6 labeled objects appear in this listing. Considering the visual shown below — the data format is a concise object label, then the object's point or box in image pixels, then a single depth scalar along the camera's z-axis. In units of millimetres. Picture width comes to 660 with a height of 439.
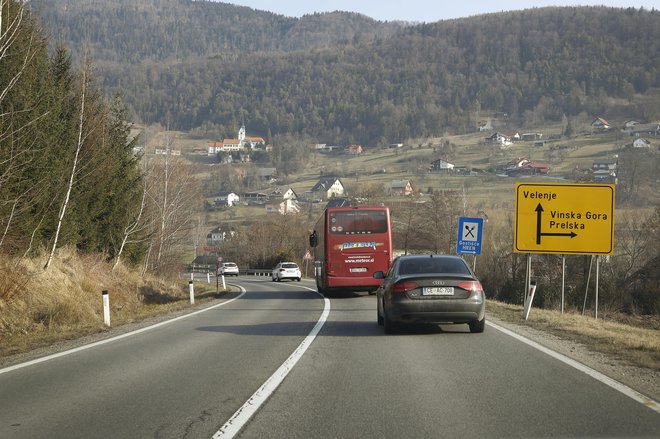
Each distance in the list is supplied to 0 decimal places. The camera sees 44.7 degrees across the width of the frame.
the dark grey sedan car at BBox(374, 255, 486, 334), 14648
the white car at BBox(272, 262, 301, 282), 61062
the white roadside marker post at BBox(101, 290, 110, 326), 19078
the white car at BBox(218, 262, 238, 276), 79806
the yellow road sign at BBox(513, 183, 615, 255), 21328
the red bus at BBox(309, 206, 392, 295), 31062
